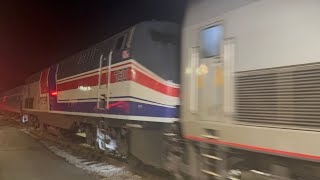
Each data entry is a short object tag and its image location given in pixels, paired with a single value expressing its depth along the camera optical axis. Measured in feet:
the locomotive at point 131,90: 17.64
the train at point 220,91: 10.06
